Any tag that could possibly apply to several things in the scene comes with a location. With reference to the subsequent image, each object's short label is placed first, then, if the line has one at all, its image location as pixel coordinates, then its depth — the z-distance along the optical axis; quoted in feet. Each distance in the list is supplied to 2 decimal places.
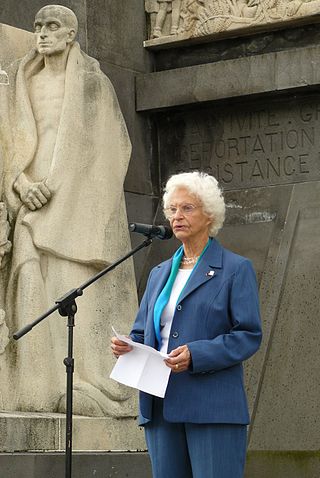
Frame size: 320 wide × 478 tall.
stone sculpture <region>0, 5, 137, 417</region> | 31.84
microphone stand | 24.12
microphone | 23.27
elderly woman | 19.90
